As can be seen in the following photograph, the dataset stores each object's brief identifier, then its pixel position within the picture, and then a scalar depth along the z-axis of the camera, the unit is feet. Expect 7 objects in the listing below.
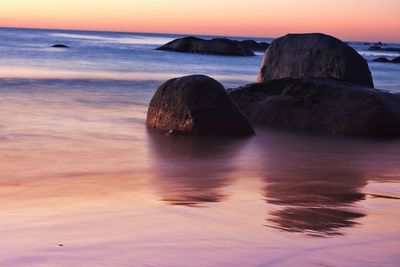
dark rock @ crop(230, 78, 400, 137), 28.63
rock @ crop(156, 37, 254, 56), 155.53
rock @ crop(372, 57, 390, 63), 139.31
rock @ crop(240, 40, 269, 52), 220.64
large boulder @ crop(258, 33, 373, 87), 36.24
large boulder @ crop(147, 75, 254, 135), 26.43
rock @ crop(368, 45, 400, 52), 283.28
